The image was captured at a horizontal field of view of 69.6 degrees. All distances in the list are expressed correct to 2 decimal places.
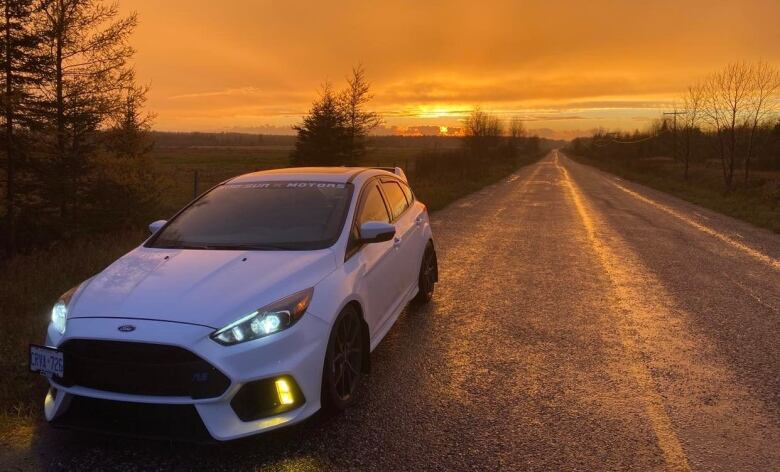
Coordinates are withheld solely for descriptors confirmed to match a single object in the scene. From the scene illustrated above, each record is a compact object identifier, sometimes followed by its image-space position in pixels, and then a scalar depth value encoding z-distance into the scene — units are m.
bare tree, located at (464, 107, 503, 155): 45.62
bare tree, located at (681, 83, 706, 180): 39.31
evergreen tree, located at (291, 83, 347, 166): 25.25
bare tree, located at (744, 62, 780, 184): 29.05
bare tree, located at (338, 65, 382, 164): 24.45
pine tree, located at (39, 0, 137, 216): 13.78
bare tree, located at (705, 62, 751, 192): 30.30
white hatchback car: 2.92
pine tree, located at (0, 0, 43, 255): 12.78
